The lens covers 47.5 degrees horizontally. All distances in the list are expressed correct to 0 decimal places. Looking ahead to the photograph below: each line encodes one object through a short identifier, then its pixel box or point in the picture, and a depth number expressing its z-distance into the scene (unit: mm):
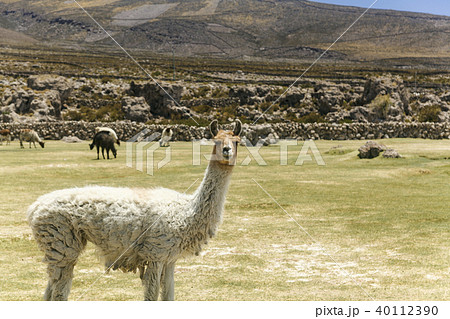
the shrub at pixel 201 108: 55656
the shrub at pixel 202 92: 60759
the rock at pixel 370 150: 21594
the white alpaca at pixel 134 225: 5395
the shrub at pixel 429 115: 43119
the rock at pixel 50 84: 52188
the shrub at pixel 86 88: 63044
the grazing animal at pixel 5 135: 32591
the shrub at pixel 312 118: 47562
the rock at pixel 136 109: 48375
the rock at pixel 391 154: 21197
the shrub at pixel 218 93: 60900
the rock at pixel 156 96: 49969
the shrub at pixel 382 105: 44719
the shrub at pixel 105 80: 69312
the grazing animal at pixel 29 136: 29622
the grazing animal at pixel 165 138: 32812
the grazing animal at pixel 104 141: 23797
